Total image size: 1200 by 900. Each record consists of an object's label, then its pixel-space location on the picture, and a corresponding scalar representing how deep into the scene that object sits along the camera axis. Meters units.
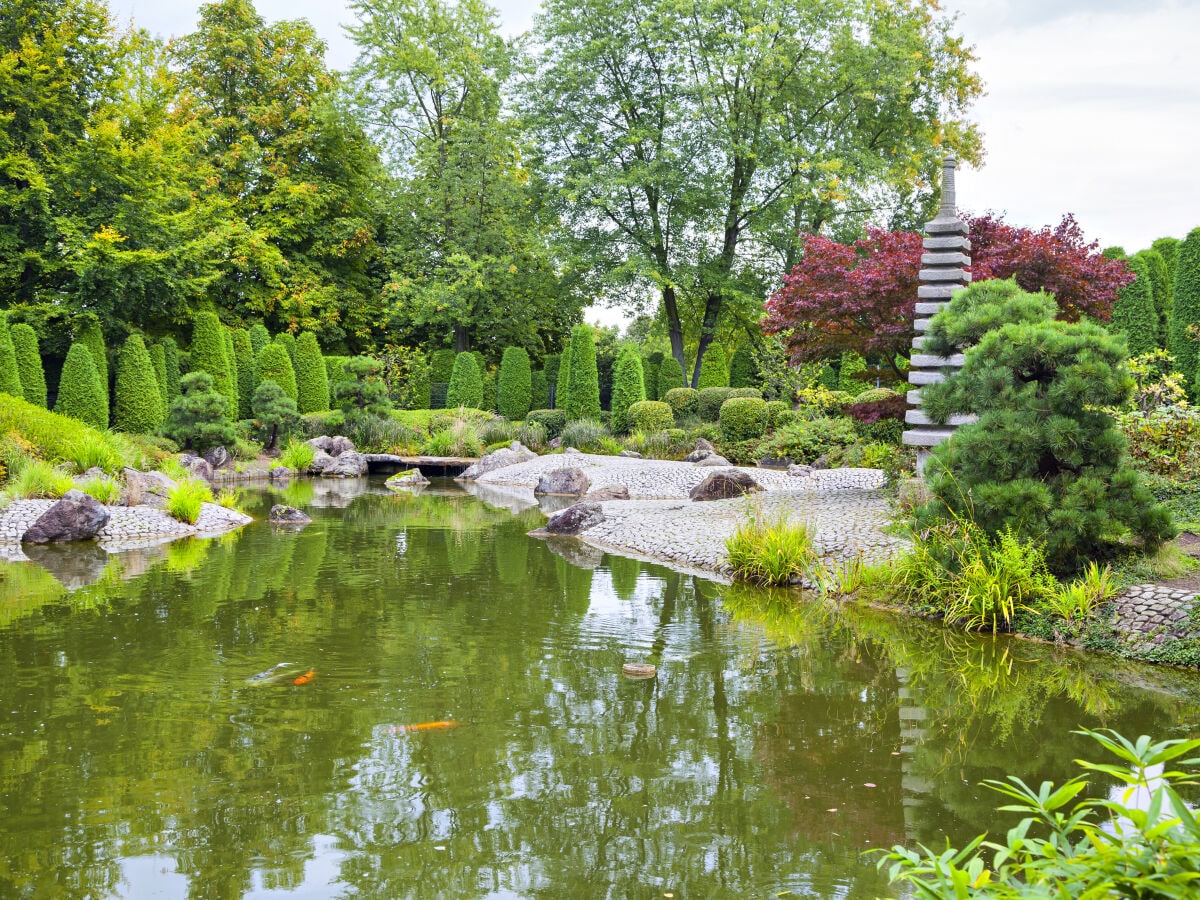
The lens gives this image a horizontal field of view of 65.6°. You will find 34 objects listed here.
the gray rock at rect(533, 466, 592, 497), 15.55
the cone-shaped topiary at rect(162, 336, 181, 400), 20.41
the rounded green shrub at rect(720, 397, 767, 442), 18.30
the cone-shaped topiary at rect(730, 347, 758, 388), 24.94
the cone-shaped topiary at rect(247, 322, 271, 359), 22.98
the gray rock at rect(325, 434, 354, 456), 20.23
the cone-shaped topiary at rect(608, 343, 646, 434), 21.97
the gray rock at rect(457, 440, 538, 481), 18.64
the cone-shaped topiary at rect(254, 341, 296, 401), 22.36
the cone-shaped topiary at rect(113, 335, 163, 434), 18.53
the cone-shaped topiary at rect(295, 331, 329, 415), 23.39
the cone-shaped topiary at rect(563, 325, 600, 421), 23.28
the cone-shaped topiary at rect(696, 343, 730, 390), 24.12
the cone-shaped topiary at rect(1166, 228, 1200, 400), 14.73
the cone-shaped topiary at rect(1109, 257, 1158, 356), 16.30
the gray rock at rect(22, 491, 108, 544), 9.70
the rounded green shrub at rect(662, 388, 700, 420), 21.36
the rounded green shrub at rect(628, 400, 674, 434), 20.56
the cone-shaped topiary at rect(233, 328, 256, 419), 22.62
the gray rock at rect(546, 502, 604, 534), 11.17
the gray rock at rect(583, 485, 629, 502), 13.84
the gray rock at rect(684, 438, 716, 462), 17.59
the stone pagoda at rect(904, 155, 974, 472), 10.00
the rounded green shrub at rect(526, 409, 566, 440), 22.69
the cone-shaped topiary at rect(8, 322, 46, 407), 17.22
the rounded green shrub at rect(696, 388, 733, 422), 20.73
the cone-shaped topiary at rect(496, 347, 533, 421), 25.22
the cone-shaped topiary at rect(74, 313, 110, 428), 18.34
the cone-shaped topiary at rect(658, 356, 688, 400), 24.27
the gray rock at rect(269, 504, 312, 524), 11.55
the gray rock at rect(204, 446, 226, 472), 17.62
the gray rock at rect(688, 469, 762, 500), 12.66
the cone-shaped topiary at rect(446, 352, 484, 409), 24.91
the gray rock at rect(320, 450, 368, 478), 18.58
